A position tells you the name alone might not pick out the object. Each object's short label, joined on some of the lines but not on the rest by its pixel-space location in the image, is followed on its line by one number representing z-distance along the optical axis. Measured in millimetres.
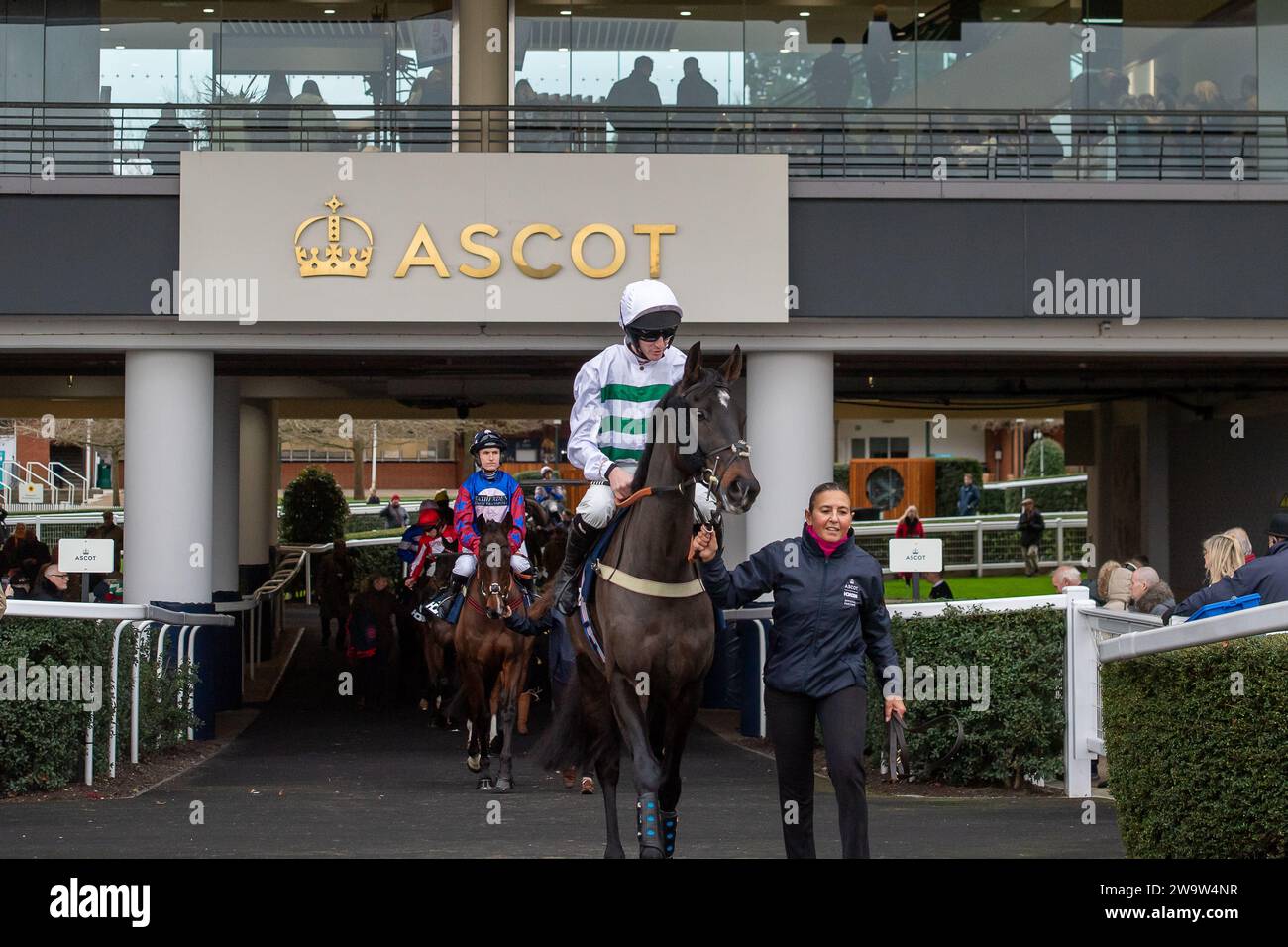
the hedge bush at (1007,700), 12188
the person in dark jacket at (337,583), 25156
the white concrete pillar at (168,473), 16125
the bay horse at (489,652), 12727
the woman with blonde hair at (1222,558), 10047
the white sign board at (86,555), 15055
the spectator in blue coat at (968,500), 40406
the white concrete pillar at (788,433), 16188
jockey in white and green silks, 8070
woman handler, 7336
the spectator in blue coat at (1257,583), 9219
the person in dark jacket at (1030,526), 34094
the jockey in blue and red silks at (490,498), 12664
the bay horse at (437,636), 15617
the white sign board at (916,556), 14586
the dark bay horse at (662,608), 7316
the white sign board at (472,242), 15586
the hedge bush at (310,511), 35781
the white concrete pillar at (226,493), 20750
